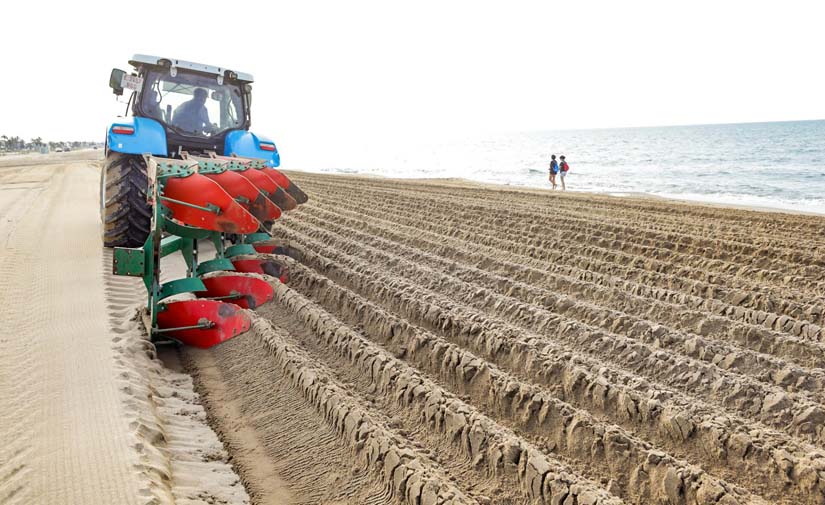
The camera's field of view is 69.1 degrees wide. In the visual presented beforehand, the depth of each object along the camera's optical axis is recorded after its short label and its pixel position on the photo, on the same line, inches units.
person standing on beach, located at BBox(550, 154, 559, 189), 689.0
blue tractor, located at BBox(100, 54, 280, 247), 243.9
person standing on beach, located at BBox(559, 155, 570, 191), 675.6
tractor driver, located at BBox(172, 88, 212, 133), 270.5
